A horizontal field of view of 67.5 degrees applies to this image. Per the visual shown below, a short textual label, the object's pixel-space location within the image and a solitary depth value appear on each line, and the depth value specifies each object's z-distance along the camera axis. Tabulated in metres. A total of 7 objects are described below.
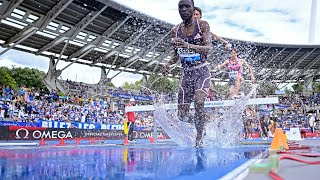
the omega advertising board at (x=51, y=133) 10.84
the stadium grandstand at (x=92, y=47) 16.89
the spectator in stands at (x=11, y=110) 13.68
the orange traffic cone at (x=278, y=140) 4.74
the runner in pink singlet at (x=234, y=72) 8.10
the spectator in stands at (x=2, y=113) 12.81
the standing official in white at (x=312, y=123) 20.35
